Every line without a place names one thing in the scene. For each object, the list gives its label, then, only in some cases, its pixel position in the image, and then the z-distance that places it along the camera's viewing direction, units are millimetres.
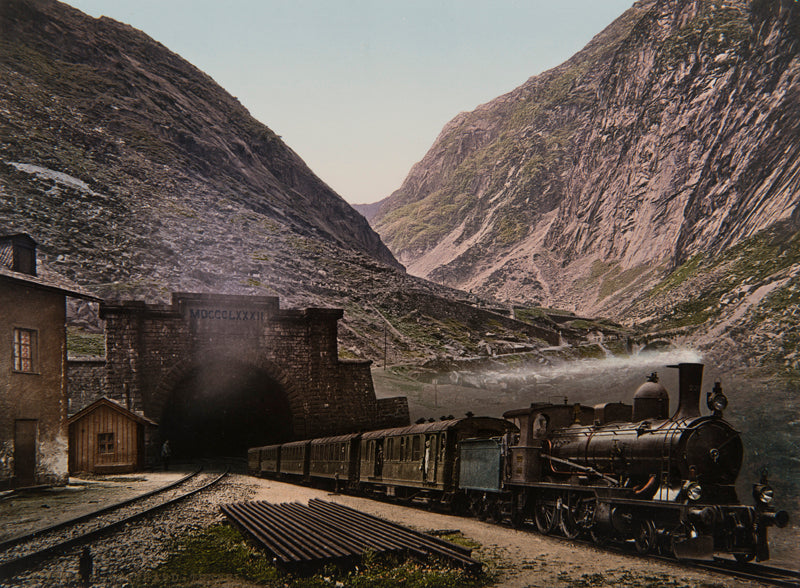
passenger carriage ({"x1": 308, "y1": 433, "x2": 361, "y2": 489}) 23906
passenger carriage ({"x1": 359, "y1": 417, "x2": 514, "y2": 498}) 17281
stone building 17922
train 10281
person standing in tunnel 31594
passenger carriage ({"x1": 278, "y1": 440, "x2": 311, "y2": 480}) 29328
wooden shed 26531
